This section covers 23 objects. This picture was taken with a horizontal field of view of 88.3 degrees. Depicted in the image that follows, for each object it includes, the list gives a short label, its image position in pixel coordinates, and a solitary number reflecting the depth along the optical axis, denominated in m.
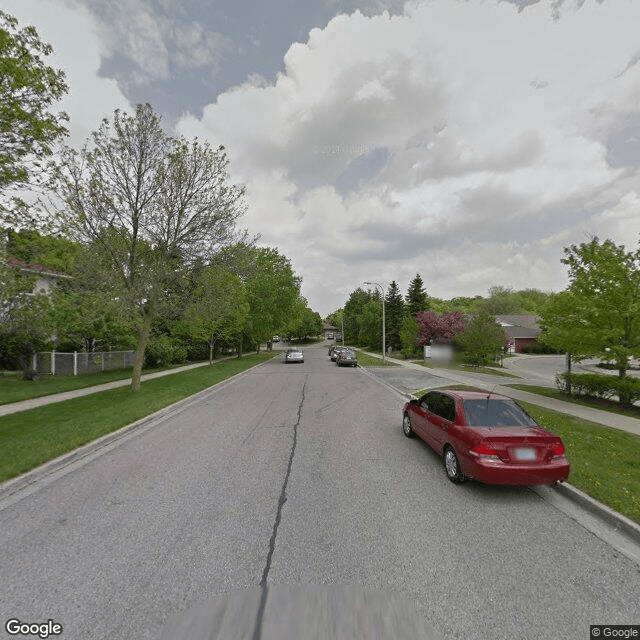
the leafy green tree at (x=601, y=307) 11.47
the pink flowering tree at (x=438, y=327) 35.28
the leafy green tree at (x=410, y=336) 36.53
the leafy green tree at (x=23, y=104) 6.98
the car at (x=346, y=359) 26.89
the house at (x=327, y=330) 126.60
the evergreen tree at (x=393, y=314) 48.06
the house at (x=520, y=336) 54.19
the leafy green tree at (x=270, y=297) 30.81
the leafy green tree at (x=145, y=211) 11.72
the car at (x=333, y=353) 28.86
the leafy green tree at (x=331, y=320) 95.57
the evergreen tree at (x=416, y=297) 46.28
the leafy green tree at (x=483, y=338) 26.25
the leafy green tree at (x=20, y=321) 9.12
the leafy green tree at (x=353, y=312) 65.88
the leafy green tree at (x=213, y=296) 13.56
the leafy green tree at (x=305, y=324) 42.94
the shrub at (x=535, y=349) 52.50
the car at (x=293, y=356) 30.66
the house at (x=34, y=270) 10.22
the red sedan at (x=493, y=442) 4.50
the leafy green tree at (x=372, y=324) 48.59
